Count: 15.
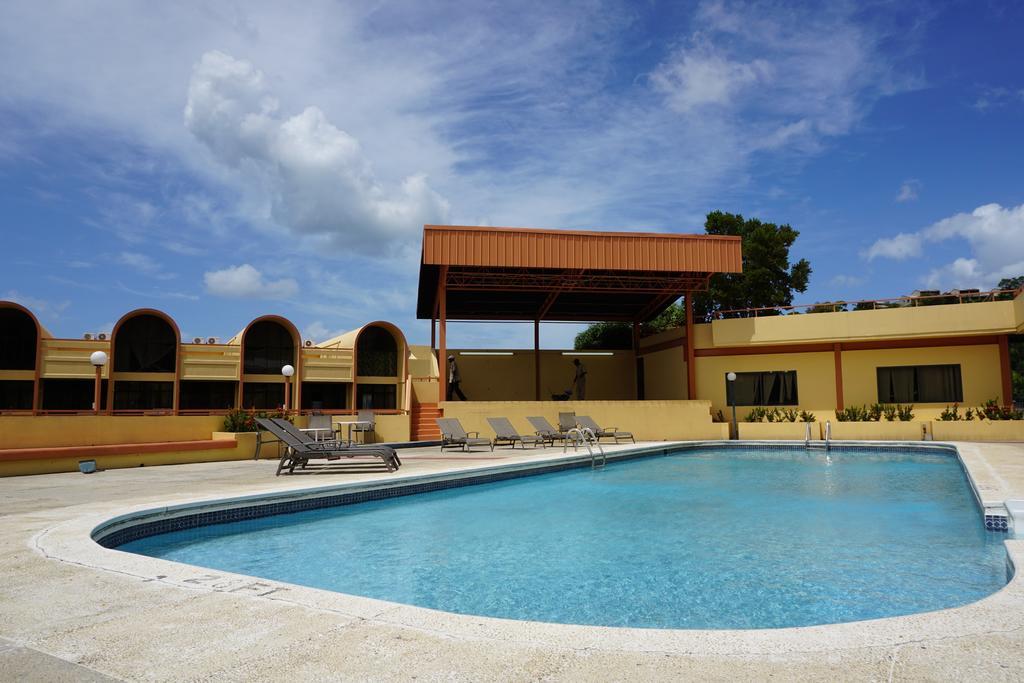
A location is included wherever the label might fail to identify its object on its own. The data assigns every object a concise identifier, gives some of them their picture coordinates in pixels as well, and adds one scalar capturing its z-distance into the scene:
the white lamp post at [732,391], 20.31
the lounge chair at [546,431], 17.14
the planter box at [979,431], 17.69
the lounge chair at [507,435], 17.23
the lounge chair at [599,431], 17.94
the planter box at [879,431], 18.72
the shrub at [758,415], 20.86
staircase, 19.86
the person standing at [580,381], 23.91
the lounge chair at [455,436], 16.31
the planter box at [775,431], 19.61
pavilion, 19.70
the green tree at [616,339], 29.40
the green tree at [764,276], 35.72
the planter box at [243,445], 14.02
